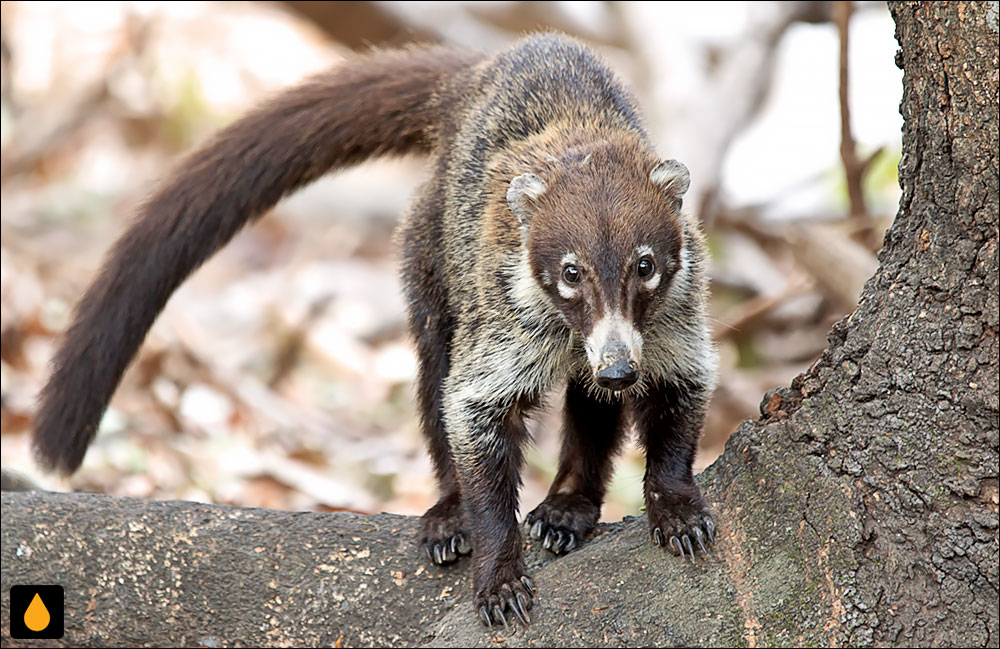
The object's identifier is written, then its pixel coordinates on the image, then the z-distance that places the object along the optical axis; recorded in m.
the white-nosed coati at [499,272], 7.48
